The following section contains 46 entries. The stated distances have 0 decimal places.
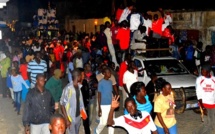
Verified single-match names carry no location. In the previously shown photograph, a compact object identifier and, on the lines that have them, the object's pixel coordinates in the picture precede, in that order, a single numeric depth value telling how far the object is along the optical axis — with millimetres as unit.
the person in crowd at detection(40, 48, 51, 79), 14659
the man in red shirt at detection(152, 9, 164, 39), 12977
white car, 9891
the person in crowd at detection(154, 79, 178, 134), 6125
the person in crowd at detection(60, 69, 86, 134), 6594
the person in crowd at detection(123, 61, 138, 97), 9383
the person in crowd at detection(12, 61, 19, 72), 11248
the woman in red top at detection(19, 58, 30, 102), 11628
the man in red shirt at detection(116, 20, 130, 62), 12930
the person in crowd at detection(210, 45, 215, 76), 12815
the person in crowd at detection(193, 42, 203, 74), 14531
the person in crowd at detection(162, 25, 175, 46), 12992
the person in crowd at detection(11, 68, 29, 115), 10828
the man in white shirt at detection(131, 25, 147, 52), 12641
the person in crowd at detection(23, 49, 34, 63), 13277
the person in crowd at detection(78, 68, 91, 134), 7543
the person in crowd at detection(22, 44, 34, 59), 17203
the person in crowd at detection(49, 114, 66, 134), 4195
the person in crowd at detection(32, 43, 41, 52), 17203
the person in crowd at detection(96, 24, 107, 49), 14341
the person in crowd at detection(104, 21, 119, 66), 14055
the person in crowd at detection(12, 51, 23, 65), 13759
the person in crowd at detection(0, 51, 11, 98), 13047
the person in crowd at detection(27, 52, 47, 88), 10805
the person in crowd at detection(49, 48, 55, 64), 16228
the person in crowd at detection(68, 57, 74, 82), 13585
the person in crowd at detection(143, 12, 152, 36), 13109
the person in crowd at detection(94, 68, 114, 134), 7676
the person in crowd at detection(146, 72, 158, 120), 8406
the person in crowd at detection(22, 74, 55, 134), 6238
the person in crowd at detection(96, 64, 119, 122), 8463
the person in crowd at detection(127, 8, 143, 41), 12773
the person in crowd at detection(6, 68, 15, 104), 11672
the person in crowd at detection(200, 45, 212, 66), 13156
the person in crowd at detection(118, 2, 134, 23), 13367
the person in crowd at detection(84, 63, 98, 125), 8130
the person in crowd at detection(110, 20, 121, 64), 13637
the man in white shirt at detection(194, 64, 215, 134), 7402
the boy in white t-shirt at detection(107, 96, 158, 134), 5250
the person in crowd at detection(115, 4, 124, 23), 13625
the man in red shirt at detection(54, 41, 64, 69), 17328
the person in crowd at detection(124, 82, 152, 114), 6094
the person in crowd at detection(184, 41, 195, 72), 14727
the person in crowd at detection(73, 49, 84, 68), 13203
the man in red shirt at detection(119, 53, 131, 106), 10274
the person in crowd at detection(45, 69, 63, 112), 8523
